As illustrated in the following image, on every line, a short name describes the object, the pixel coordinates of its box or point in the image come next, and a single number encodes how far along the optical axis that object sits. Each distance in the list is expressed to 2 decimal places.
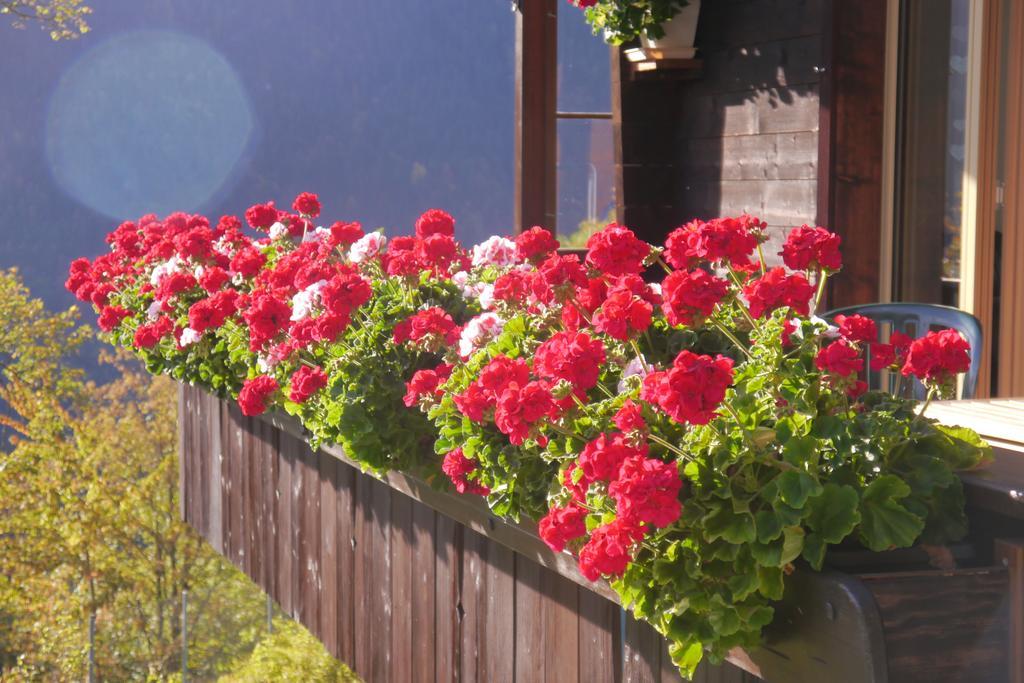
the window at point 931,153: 3.97
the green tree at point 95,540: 17.05
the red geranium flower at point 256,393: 2.80
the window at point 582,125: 5.39
